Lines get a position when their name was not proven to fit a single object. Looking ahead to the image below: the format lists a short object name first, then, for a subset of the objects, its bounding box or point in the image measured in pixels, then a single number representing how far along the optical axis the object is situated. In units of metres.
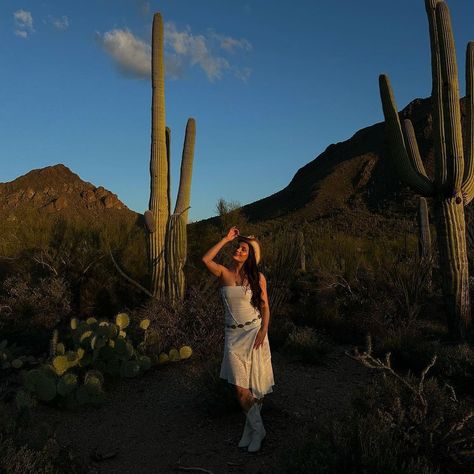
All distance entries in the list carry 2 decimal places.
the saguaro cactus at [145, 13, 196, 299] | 9.78
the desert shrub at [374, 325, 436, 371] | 7.04
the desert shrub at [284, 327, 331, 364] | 7.46
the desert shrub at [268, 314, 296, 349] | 8.20
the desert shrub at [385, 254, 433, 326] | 9.52
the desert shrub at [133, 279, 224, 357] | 7.49
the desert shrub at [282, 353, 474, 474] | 3.44
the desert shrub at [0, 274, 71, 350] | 9.02
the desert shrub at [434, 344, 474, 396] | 6.14
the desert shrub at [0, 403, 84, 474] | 3.47
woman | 4.59
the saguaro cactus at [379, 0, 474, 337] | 8.50
